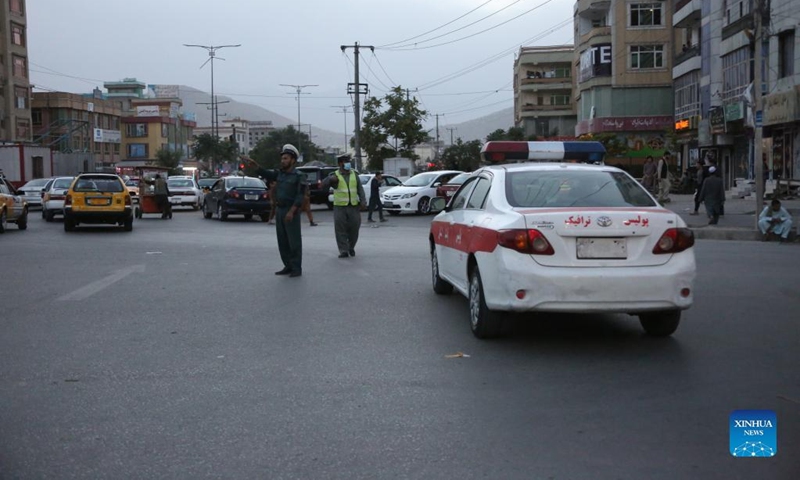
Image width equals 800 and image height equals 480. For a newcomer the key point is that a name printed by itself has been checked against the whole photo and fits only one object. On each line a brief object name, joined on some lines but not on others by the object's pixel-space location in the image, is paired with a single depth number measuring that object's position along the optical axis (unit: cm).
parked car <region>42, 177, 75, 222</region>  2961
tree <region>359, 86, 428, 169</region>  6544
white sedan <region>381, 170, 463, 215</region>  3183
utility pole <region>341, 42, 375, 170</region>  5244
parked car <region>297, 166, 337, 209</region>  3575
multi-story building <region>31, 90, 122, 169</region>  9450
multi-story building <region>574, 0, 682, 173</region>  6006
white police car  711
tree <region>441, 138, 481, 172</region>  8910
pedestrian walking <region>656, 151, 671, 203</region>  3168
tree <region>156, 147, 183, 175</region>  11300
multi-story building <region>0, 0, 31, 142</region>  7725
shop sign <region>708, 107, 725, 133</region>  4353
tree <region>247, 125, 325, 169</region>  13212
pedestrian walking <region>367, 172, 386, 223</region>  2831
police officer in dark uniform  1257
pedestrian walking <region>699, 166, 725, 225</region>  2280
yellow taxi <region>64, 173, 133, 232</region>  2314
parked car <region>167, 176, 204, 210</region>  3803
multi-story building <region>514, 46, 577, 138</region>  9644
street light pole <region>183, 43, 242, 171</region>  7349
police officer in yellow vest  1522
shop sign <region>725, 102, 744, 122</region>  4112
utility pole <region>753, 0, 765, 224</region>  2091
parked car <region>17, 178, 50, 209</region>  3947
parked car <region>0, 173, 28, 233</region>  2342
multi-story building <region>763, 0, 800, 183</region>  3425
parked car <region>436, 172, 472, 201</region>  3071
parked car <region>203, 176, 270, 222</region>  2950
